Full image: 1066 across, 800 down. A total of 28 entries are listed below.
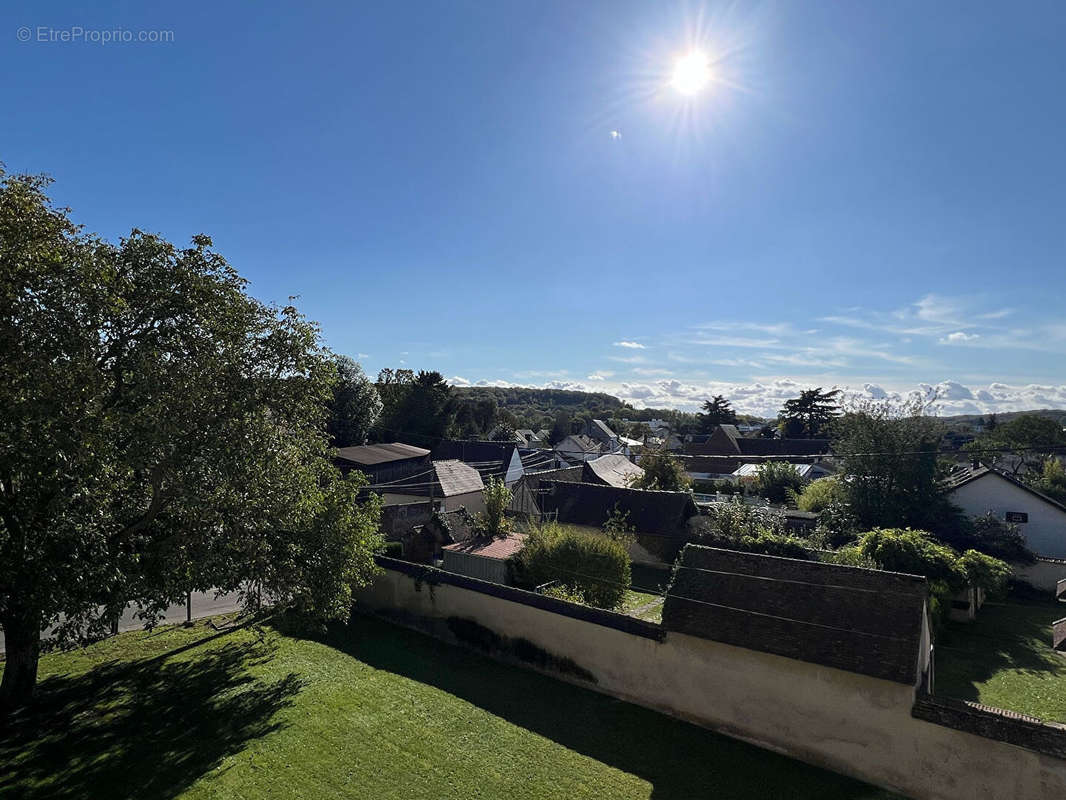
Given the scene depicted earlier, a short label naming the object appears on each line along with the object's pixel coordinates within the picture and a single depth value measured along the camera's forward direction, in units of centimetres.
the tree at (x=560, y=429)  9776
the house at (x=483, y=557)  2002
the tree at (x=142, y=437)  819
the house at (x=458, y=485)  3168
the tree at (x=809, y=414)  7281
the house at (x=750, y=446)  5978
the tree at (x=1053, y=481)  4078
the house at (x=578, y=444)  7325
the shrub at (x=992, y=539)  2402
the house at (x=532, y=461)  5233
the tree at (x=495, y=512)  2300
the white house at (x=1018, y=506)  2662
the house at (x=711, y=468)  5730
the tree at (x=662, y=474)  3684
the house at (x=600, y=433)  8869
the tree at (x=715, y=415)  9331
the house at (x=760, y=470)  4488
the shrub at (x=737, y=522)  2528
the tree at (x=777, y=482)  4094
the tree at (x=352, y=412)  5216
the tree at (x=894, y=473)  2716
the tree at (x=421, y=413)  6184
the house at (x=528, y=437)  8238
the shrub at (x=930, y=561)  1962
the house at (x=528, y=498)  3061
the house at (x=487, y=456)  4550
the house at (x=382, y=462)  4028
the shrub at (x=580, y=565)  1702
